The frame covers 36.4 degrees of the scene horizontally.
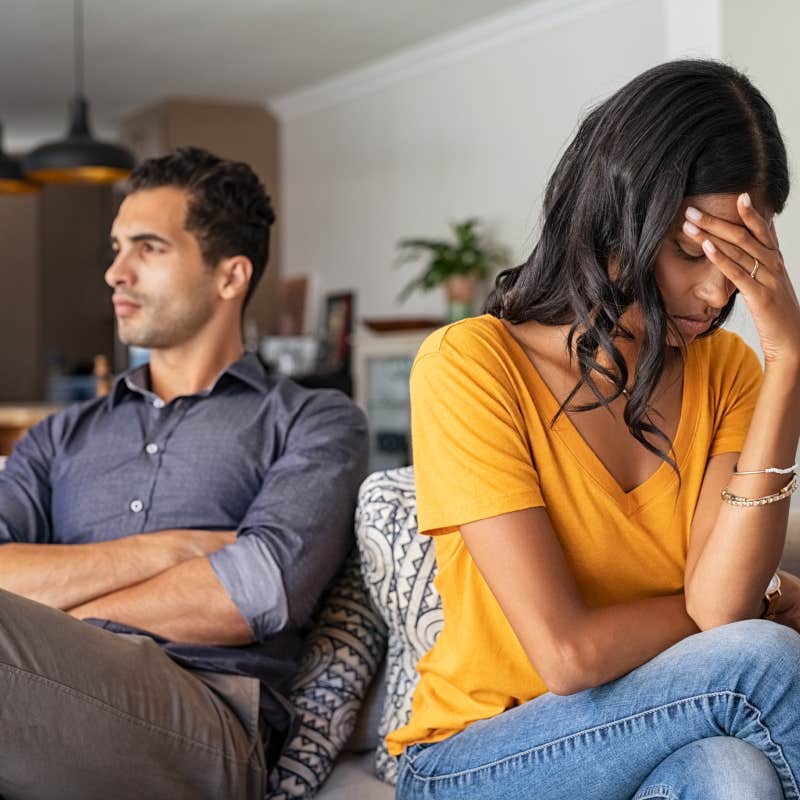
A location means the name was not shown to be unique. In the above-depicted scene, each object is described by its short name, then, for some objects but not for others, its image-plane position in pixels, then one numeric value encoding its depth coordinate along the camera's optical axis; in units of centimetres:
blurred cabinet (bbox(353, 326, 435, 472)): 562
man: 148
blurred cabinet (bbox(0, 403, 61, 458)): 508
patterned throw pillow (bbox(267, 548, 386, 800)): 167
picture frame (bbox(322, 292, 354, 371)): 667
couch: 165
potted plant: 561
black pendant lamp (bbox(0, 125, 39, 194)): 521
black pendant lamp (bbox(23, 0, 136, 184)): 448
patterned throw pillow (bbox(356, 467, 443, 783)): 163
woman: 124
